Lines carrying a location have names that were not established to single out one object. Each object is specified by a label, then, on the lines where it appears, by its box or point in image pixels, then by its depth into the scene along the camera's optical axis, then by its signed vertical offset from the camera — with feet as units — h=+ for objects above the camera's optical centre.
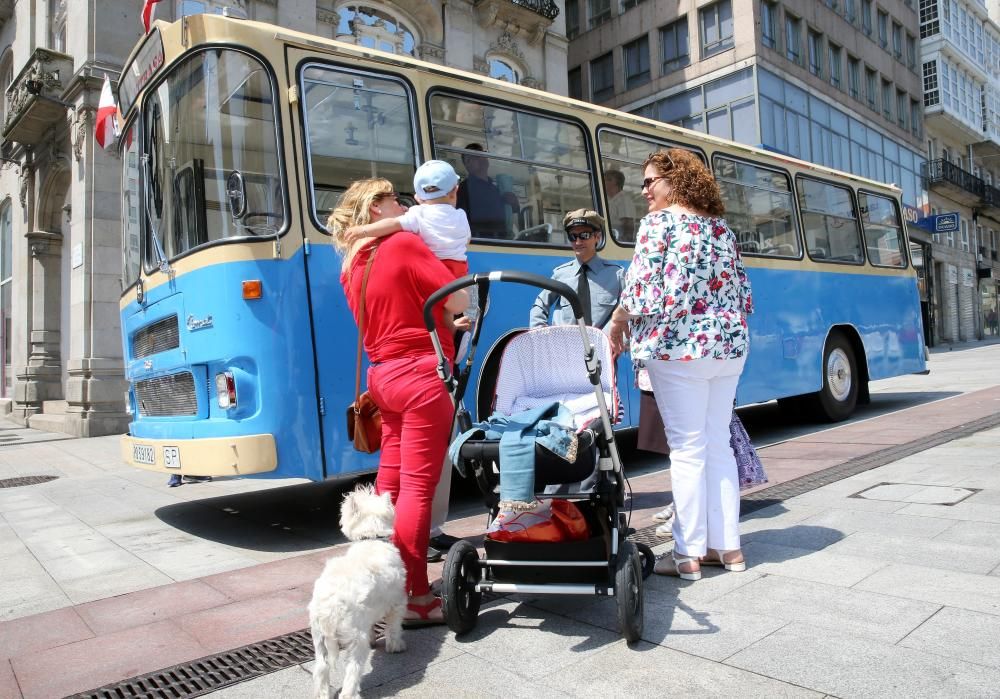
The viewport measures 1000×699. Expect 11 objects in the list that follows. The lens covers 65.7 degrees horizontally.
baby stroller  9.59 -2.22
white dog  8.12 -2.32
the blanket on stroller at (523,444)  9.30 -0.89
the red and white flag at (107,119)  21.84 +8.15
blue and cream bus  15.83 +4.10
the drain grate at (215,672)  9.31 -3.60
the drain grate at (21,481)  28.02 -3.22
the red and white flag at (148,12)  23.72 +11.63
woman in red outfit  10.37 -0.02
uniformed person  15.85 +1.74
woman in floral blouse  11.84 +0.40
